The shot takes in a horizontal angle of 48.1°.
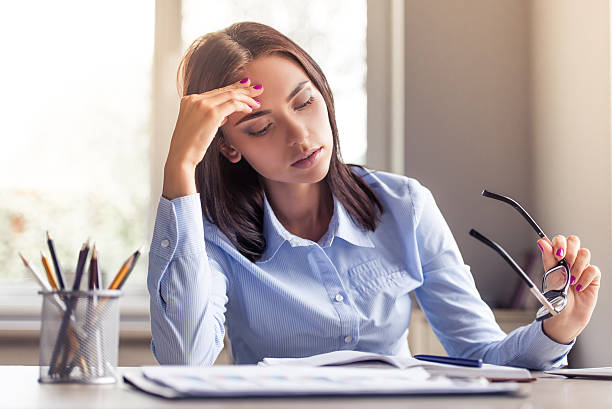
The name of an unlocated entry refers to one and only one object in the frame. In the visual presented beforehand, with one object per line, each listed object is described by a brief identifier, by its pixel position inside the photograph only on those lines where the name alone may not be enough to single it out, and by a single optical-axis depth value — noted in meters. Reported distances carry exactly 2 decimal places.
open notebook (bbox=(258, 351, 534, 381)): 0.78
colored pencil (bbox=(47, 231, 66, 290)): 0.77
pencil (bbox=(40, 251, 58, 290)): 0.79
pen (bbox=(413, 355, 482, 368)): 0.85
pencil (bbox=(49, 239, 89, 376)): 0.71
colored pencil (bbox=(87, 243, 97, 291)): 0.75
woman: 1.25
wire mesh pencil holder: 0.71
